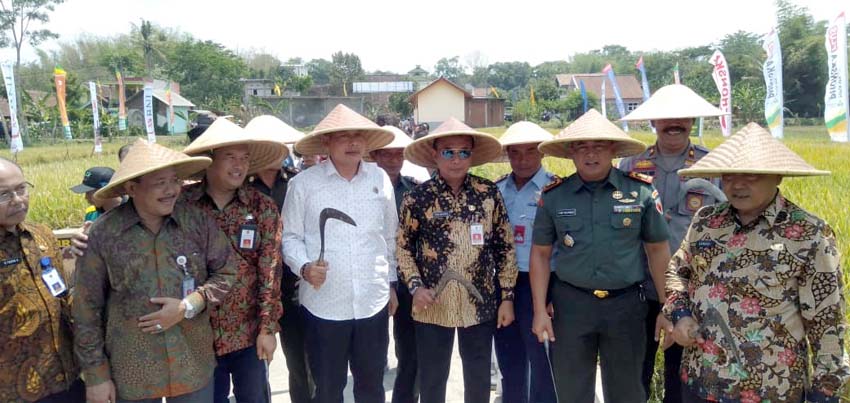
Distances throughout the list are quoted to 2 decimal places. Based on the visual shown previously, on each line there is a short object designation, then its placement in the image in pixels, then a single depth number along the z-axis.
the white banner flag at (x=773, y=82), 12.30
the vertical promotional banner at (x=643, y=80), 17.21
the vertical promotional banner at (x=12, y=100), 13.56
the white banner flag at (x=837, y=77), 10.93
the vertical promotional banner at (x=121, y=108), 26.92
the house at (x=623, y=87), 57.16
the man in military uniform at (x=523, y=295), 3.02
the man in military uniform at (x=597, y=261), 2.48
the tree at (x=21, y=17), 41.16
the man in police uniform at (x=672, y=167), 2.80
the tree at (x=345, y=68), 66.75
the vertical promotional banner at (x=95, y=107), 19.73
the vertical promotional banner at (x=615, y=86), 20.38
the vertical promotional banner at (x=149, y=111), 15.84
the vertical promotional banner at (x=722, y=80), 11.33
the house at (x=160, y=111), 44.25
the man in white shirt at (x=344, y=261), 2.70
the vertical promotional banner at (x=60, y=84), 18.72
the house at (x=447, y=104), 42.41
